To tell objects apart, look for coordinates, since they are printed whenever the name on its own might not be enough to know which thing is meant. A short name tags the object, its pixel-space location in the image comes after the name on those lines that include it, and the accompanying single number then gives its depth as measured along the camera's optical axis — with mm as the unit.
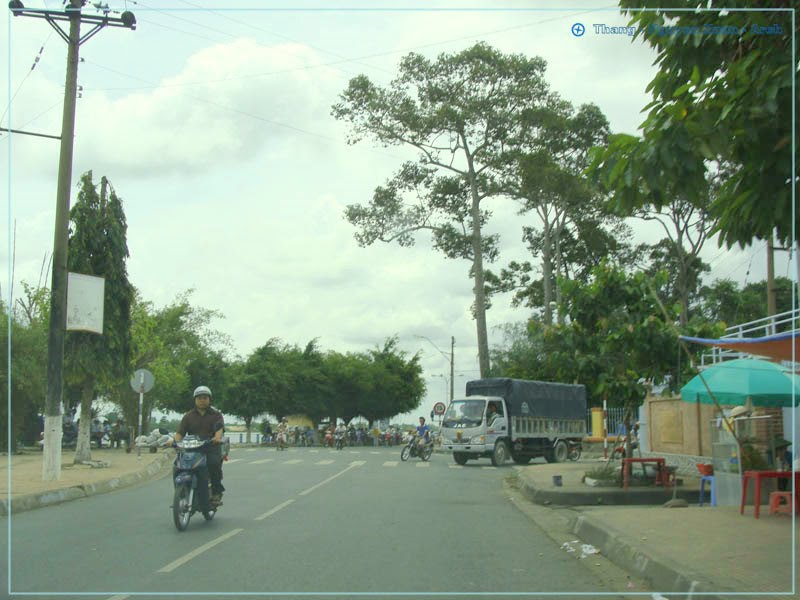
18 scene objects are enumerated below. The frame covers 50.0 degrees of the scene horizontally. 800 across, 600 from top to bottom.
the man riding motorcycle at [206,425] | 11711
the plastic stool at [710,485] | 13672
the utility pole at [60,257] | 17578
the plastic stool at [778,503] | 10898
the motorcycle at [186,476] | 10969
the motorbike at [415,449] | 31469
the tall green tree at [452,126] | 33250
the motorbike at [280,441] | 40312
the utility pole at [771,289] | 23781
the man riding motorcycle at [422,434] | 32031
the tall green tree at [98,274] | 22344
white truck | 29156
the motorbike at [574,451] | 33188
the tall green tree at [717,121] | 5977
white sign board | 18516
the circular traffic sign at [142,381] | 24750
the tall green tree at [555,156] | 33344
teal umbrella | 12016
